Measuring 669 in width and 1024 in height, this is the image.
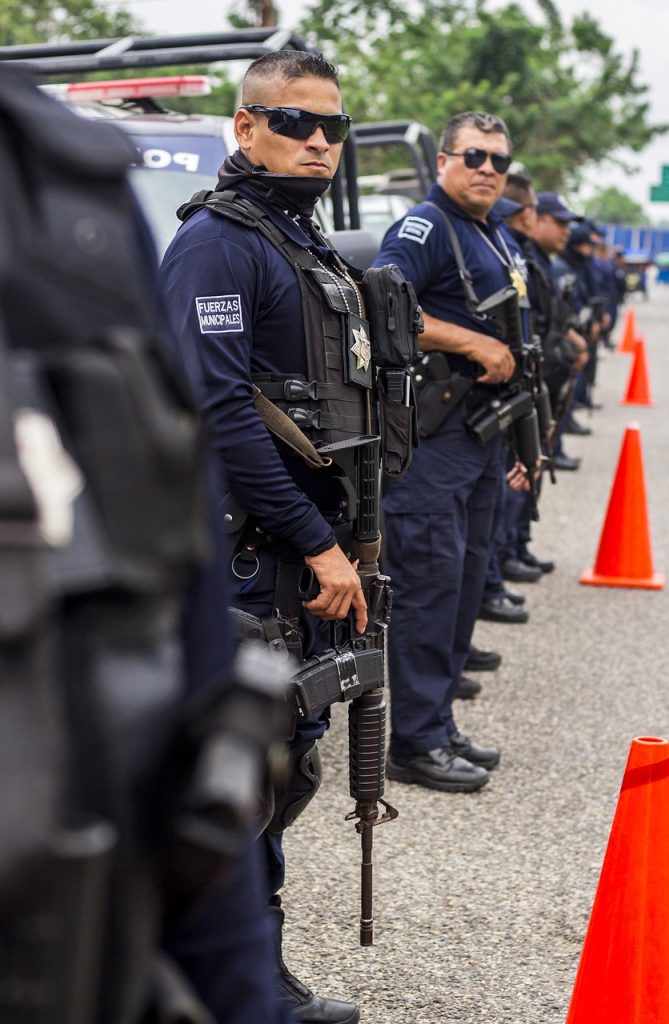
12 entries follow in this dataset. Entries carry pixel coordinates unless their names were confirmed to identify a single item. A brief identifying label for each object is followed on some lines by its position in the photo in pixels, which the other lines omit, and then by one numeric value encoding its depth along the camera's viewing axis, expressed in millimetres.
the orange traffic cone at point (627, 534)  7762
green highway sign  19297
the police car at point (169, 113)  5082
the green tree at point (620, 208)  155000
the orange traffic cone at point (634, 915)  2713
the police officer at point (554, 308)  7715
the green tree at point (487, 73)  30703
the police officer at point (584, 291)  11508
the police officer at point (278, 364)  2949
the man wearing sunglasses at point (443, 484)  4582
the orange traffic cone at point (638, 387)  17469
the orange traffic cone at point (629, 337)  24328
